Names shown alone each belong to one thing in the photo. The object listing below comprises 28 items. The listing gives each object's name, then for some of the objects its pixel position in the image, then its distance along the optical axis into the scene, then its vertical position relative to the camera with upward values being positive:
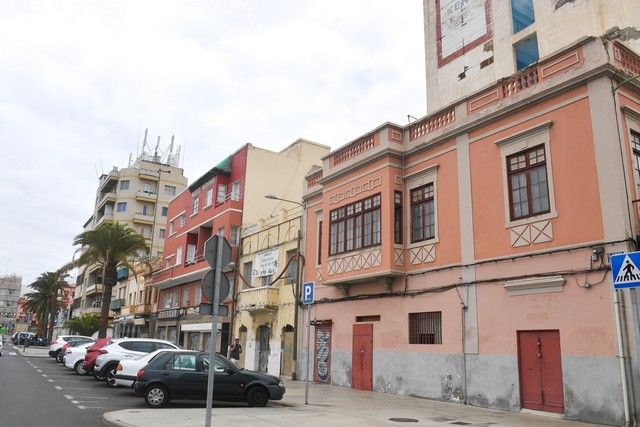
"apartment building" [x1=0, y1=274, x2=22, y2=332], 165.88 +14.79
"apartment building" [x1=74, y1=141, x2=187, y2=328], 70.12 +19.09
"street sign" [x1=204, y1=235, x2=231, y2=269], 8.94 +1.61
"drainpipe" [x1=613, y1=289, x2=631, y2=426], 11.08 +0.01
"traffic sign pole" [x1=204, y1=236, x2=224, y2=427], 8.33 +0.61
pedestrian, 24.91 +0.00
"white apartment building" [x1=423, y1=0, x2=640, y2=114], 21.97 +14.73
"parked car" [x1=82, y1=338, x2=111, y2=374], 20.75 -0.25
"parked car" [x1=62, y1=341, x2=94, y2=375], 23.12 -0.45
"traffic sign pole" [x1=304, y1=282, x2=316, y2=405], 14.52 +1.60
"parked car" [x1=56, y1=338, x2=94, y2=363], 26.30 +0.09
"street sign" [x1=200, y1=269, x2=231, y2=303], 8.66 +1.03
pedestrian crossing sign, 7.53 +1.29
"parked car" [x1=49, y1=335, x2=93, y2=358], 31.52 +0.15
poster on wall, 26.84 +4.40
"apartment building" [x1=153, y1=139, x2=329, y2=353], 32.06 +8.59
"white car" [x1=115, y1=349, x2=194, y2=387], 15.47 -0.62
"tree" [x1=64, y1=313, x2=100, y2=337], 57.12 +2.38
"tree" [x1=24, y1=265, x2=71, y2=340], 73.44 +7.14
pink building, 12.28 +3.12
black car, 12.94 -0.72
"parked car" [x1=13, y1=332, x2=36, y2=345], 62.53 +0.85
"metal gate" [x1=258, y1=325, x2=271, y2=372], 26.56 +0.23
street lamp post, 22.80 +1.72
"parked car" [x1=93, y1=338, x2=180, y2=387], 18.36 -0.06
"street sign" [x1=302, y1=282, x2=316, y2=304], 14.52 +1.60
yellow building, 24.78 +2.83
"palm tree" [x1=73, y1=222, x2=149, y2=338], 39.06 +7.21
